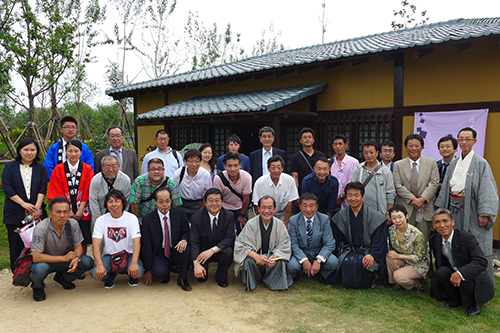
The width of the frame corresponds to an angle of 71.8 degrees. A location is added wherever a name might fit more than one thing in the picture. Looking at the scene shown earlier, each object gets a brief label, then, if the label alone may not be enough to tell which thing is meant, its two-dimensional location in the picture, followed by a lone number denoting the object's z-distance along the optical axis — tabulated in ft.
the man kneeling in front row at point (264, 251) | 14.26
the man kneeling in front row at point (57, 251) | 13.39
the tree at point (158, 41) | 70.28
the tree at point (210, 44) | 77.00
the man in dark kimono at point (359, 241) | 14.10
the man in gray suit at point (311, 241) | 14.47
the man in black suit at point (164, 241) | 14.57
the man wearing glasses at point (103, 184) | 14.82
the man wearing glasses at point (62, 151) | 16.21
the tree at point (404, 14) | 63.62
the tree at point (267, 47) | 87.10
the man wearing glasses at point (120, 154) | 16.79
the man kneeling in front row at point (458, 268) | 11.94
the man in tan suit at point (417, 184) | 15.57
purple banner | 19.22
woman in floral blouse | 13.55
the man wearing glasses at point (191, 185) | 16.44
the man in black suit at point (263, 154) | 17.89
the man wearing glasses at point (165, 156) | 17.74
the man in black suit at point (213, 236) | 14.75
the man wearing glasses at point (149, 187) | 14.97
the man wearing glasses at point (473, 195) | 13.66
